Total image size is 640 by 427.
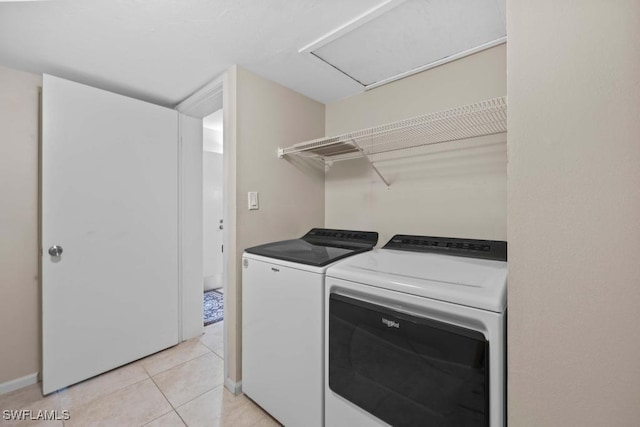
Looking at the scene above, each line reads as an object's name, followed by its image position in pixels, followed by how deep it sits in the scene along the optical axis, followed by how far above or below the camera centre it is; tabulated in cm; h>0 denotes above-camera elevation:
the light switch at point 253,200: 172 +9
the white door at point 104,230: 162 -12
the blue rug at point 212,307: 275 -112
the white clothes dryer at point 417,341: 78 -45
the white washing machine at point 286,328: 122 -61
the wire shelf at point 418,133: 118 +47
